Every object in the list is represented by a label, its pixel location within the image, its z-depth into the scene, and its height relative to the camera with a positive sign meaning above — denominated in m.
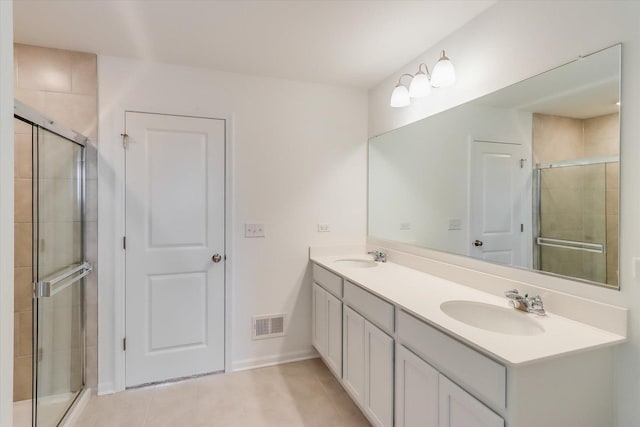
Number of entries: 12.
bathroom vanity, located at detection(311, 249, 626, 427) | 1.04 -0.57
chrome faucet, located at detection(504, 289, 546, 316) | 1.38 -0.40
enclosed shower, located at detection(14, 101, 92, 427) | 1.70 -0.34
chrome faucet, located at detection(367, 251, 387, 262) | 2.61 -0.37
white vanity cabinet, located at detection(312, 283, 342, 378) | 2.22 -0.88
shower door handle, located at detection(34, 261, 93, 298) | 1.65 -0.40
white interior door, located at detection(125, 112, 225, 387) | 2.35 -0.26
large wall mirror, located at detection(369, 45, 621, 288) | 1.28 +0.20
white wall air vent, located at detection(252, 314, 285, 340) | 2.65 -0.96
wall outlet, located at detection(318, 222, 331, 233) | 2.81 -0.14
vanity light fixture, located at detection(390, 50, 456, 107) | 1.86 +0.83
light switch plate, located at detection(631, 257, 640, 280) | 1.16 -0.20
